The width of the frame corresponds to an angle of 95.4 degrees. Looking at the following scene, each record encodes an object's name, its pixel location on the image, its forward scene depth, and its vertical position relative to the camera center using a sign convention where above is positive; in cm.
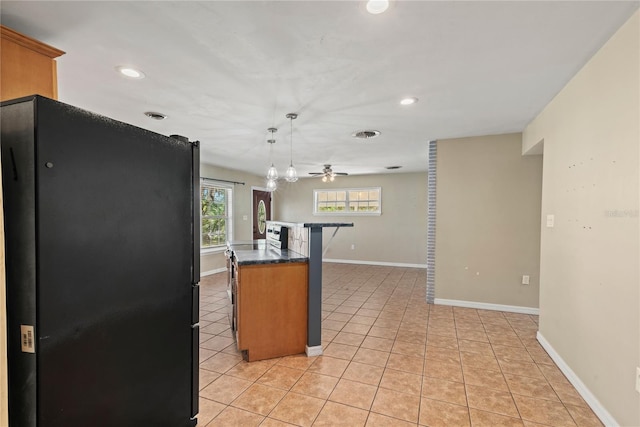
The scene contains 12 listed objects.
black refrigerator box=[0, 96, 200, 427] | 85 -23
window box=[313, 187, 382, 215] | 764 +17
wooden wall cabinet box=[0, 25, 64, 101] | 152 +77
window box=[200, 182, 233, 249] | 616 -19
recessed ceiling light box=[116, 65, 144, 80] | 213 +100
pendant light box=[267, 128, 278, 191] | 362 +39
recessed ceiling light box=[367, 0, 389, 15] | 145 +103
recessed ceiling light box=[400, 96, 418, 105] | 269 +102
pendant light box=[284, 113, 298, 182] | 360 +40
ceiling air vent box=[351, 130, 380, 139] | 377 +98
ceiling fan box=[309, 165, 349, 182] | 559 +65
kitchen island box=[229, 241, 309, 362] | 260 -90
